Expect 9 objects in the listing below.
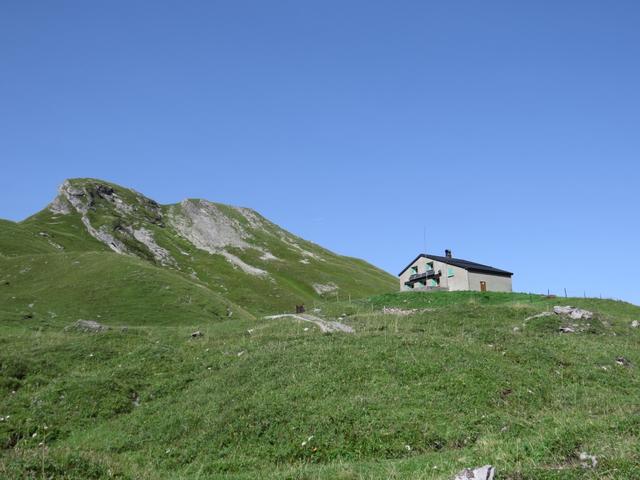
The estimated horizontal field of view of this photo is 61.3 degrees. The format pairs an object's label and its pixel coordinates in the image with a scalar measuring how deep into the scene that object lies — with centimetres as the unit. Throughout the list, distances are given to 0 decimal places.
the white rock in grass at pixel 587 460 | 1154
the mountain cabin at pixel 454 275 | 7936
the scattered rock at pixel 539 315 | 4287
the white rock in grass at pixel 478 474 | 1110
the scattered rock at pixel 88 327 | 4581
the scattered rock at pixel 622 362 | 2913
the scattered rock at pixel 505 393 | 2237
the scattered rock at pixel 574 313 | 4338
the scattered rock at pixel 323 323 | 4038
